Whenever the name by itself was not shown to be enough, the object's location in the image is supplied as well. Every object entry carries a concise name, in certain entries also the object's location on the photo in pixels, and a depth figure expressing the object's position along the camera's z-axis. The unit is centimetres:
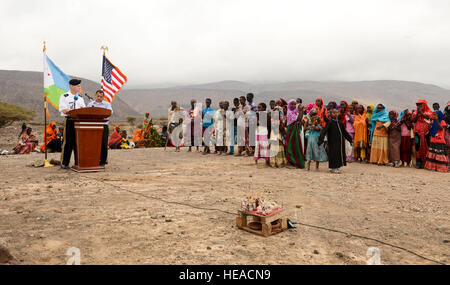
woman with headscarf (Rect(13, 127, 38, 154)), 1434
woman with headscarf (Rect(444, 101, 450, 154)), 987
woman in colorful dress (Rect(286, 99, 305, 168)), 930
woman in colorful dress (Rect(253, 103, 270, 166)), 962
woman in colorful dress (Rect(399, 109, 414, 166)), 1029
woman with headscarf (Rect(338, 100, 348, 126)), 1133
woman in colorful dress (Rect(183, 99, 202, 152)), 1432
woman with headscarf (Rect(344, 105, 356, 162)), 1130
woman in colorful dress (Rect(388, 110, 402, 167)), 1044
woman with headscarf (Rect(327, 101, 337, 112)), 1100
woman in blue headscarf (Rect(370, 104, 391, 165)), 1064
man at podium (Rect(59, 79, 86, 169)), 841
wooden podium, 775
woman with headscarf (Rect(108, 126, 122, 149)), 1658
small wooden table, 367
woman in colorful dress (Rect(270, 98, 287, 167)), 945
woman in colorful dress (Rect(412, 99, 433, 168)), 993
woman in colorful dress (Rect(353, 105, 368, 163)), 1119
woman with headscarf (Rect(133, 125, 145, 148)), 1775
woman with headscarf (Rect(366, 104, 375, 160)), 1126
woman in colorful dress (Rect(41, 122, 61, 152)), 1402
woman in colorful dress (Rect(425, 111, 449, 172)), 941
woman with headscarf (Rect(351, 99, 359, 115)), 1143
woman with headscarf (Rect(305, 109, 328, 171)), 912
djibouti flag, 906
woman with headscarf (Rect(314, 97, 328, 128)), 1105
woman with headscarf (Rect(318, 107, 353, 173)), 875
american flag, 1146
